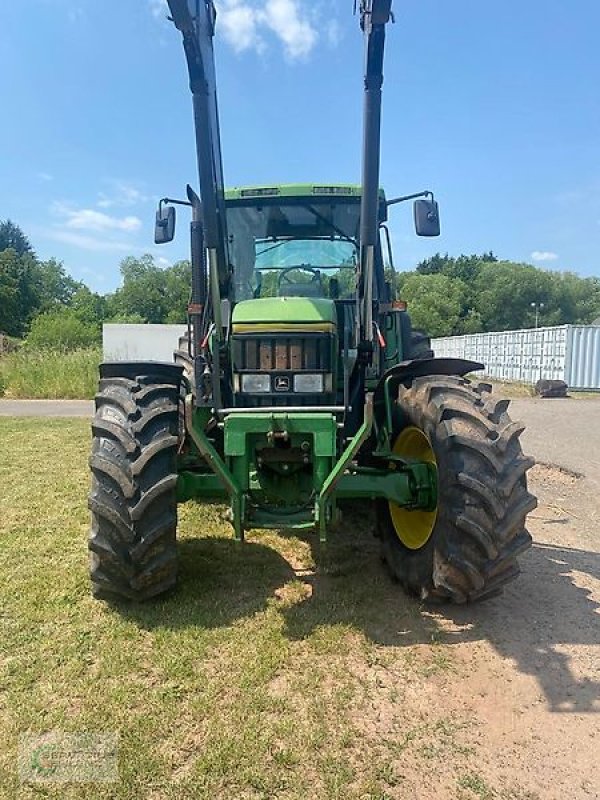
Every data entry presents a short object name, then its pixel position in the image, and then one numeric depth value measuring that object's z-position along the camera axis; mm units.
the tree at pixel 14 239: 83875
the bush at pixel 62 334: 29680
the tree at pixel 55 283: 84125
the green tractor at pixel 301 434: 3428
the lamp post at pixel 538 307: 71156
